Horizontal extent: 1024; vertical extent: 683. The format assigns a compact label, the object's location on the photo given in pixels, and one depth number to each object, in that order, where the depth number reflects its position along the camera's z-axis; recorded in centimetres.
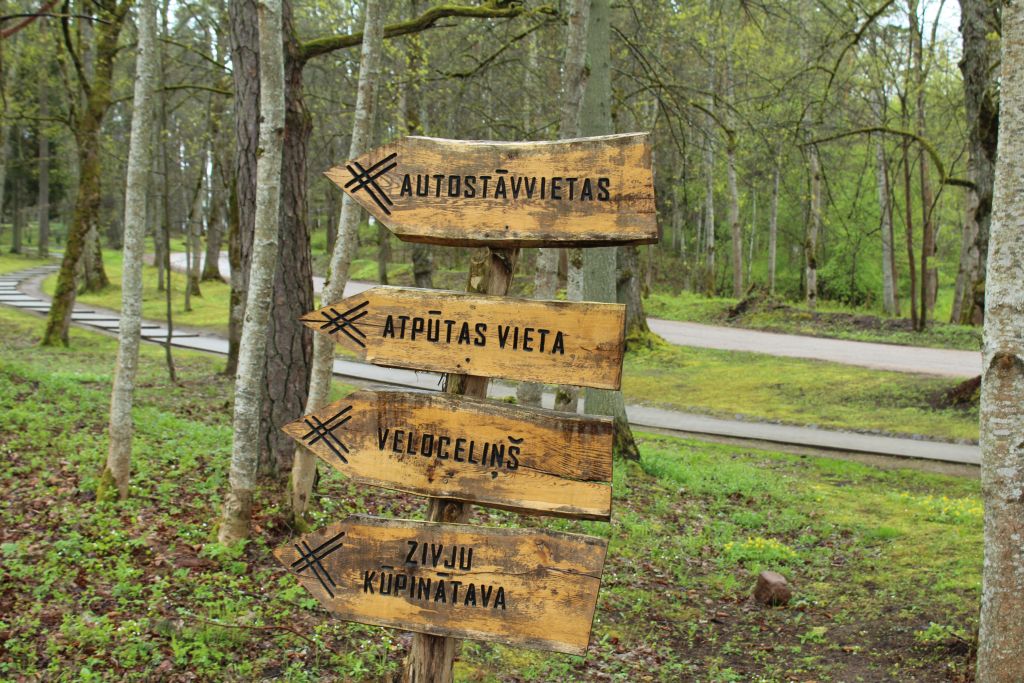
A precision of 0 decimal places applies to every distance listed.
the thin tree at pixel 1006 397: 428
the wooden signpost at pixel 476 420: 300
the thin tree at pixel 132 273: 627
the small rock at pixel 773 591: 631
